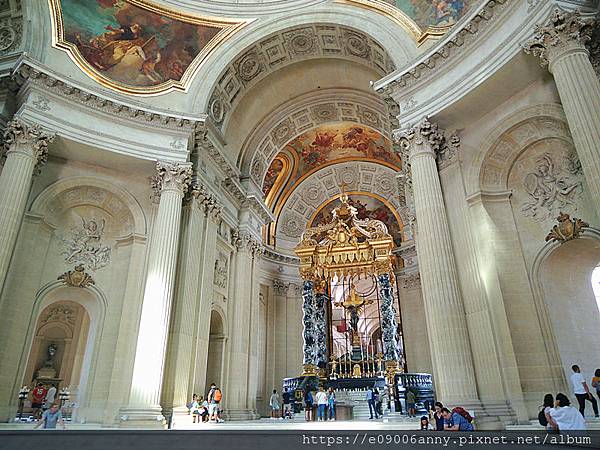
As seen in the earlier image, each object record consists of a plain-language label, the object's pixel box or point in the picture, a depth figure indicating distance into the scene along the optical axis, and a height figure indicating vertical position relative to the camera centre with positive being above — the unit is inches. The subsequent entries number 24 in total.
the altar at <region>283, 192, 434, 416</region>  657.0 +171.0
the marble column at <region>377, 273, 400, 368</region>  661.9 +122.7
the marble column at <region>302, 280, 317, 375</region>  657.5 +113.0
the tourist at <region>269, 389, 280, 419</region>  574.6 -7.8
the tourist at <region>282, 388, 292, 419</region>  573.1 -5.1
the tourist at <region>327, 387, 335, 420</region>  451.8 -6.2
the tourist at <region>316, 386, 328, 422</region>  428.5 -4.8
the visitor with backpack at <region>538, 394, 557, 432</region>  201.2 -10.8
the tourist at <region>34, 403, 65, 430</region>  268.4 -8.7
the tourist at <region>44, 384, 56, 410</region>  397.5 +8.2
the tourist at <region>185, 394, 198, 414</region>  396.5 -2.3
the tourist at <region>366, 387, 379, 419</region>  458.6 -0.8
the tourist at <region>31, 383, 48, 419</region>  467.5 +6.6
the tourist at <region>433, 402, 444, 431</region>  255.9 -12.8
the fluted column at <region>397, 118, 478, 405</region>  308.2 +91.8
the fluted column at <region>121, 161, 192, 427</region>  352.2 +89.4
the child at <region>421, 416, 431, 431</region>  277.9 -16.2
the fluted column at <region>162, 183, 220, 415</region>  394.9 +97.7
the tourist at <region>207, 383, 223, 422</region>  408.9 -2.7
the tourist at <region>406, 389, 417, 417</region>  469.1 -5.3
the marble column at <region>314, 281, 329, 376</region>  679.7 +116.8
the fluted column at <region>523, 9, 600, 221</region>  246.6 +193.3
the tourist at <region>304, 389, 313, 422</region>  458.6 -10.0
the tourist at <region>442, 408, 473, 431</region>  243.6 -14.1
